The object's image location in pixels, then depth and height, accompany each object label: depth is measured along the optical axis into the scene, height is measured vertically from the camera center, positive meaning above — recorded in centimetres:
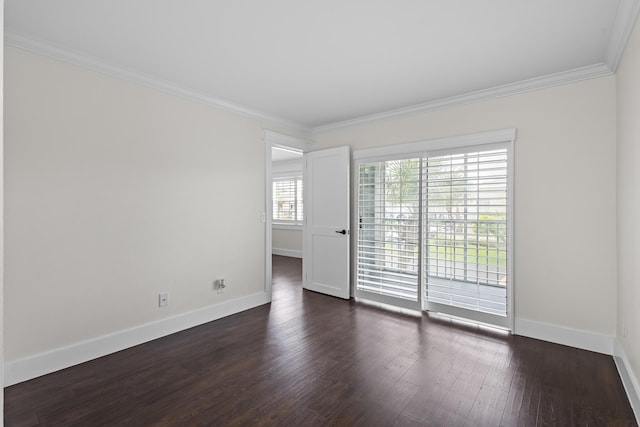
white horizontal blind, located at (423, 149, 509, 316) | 329 -11
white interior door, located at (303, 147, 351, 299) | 439 -6
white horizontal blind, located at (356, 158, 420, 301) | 390 -11
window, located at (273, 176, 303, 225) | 805 +43
